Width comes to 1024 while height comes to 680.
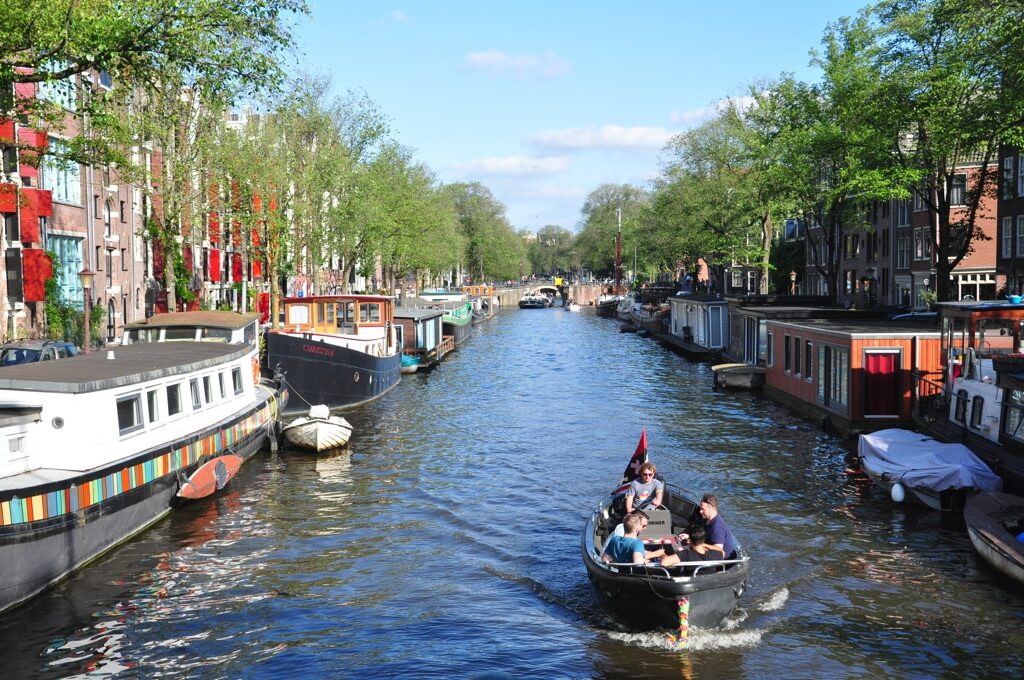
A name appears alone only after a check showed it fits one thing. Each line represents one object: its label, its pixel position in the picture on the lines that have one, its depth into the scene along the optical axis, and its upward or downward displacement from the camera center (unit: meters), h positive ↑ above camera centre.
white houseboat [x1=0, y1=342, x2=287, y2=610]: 17.78 -3.37
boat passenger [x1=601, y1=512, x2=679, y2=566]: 16.64 -4.36
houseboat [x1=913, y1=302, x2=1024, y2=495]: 24.12 -3.05
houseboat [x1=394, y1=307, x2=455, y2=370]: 61.03 -3.41
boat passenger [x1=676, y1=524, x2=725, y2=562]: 16.94 -4.43
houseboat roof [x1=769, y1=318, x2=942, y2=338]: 33.34 -1.98
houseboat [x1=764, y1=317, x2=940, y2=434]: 32.91 -3.23
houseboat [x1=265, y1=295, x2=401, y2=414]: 38.75 -2.77
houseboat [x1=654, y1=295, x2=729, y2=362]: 66.81 -3.61
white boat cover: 23.83 -4.56
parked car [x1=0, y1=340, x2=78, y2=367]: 32.31 -2.09
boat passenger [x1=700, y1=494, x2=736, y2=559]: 17.28 -4.21
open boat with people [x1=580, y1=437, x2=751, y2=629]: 16.03 -4.83
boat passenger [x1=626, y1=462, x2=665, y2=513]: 20.05 -4.11
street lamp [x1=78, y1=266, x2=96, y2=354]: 36.38 +0.02
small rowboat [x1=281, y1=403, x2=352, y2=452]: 32.62 -4.69
